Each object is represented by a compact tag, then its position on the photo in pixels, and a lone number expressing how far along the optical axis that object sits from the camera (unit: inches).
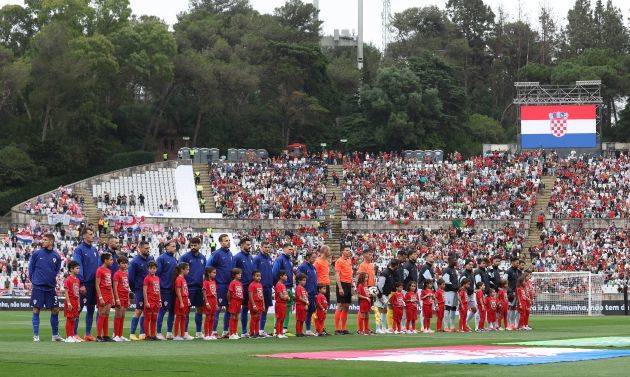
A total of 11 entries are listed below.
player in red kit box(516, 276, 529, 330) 1184.2
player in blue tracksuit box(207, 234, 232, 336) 956.6
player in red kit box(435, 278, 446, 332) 1119.0
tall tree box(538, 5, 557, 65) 4182.1
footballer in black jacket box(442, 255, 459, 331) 1134.4
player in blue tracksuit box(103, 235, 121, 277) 909.2
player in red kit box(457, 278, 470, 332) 1133.1
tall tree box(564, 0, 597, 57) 4158.5
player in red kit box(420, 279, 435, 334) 1111.0
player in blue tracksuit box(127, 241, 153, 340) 916.0
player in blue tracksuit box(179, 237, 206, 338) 945.5
